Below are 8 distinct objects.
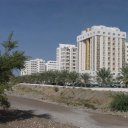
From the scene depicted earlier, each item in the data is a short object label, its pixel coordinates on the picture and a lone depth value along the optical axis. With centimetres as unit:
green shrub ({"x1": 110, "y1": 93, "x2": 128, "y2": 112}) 2944
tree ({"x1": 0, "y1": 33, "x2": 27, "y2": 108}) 1880
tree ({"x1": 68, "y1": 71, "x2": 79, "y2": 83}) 12012
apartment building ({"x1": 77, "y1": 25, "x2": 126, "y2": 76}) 15600
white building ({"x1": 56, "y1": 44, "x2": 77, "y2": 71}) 19225
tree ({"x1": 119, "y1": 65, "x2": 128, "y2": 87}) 9260
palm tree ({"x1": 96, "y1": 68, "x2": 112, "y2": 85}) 11056
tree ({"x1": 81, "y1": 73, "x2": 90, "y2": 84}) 12168
